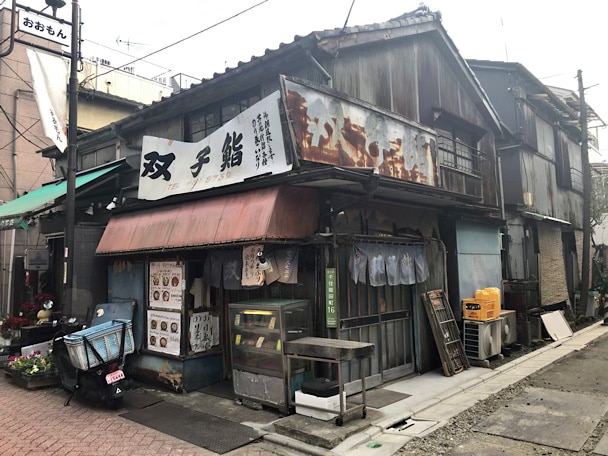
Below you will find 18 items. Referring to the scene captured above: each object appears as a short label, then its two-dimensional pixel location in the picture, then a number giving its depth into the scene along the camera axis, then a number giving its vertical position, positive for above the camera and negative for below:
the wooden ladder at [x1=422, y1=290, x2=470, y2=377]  10.10 -1.61
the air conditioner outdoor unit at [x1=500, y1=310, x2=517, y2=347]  11.99 -1.78
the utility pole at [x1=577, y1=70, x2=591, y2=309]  17.92 +2.77
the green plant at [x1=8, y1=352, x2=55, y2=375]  9.46 -1.96
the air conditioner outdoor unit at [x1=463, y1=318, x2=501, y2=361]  10.84 -1.89
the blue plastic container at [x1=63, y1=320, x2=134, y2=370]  7.89 -1.30
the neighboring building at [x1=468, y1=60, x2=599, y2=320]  15.84 +3.25
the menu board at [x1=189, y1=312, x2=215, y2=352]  9.18 -1.29
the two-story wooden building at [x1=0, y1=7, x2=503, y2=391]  7.68 +1.38
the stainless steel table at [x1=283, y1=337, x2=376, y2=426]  6.64 -1.33
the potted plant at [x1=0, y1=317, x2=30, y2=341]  11.12 -1.32
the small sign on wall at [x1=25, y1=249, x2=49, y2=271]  12.70 +0.42
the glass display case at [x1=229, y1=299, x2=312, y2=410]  7.44 -1.33
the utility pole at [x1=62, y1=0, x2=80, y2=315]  9.68 +2.30
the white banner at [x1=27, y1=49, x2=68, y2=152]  10.21 +4.31
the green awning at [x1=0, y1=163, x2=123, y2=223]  10.67 +2.05
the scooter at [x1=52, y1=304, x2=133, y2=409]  7.94 -1.80
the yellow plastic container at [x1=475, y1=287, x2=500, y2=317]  11.38 -0.85
